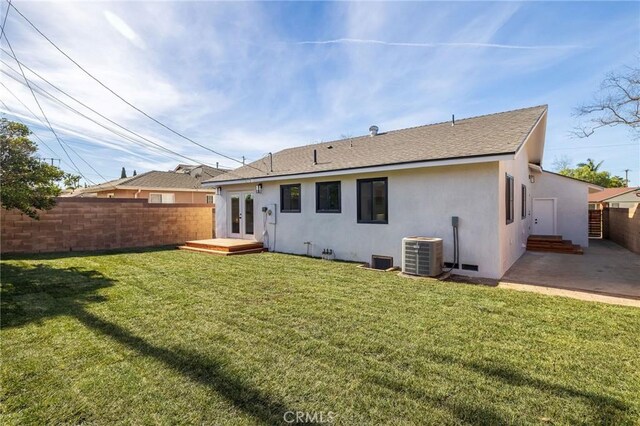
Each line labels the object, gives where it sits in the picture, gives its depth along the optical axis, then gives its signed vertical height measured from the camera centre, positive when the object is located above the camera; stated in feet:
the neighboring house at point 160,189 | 67.06 +5.51
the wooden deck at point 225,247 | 35.73 -4.34
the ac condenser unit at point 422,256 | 22.91 -3.65
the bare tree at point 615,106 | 44.19 +15.49
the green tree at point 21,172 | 25.44 +3.77
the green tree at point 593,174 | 117.19 +12.82
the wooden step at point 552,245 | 36.09 -4.72
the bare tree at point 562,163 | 142.51 +20.95
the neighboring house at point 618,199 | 76.48 +1.76
